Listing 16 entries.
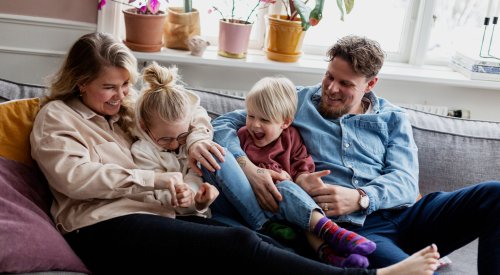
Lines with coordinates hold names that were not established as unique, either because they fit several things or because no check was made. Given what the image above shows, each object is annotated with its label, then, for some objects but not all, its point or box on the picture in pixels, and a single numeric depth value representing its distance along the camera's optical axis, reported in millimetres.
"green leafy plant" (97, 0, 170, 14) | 2807
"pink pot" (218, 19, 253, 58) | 3002
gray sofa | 2639
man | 2156
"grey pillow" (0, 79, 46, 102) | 2348
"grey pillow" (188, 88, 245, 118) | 2592
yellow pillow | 2109
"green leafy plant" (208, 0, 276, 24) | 3026
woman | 1900
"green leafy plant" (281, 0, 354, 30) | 2904
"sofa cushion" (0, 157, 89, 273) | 1771
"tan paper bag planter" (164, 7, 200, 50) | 3035
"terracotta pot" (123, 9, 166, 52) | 2871
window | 3342
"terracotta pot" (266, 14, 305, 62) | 3027
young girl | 2135
